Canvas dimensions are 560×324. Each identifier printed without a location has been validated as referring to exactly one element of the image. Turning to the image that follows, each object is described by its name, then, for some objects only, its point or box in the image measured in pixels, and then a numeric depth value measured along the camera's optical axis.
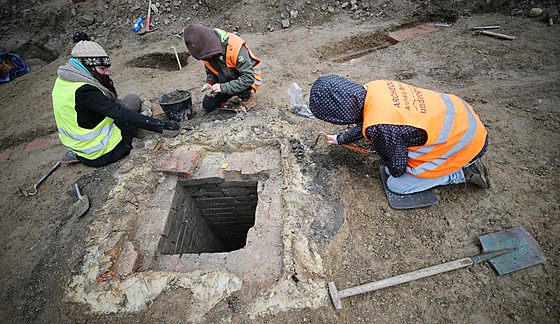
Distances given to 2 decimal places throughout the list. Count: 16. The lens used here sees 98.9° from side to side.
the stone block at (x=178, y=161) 2.61
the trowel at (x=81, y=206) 2.49
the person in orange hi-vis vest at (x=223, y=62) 2.94
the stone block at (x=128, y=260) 1.94
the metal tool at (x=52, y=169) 3.17
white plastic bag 3.62
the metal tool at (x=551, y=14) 4.52
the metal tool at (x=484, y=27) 4.81
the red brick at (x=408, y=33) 5.32
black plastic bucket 3.45
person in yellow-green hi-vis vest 2.52
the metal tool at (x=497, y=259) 1.77
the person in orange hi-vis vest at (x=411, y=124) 1.89
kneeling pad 2.25
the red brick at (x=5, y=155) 3.97
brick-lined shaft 2.57
